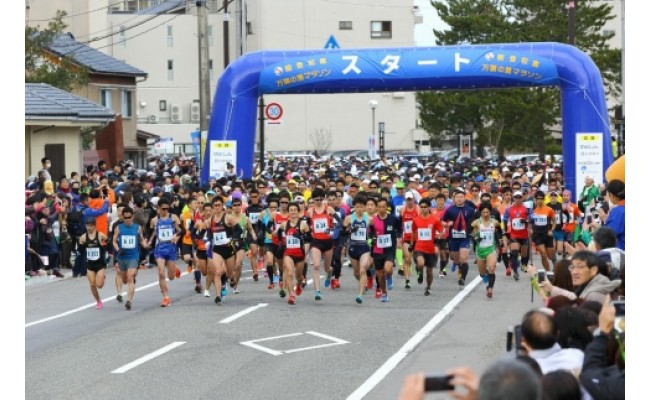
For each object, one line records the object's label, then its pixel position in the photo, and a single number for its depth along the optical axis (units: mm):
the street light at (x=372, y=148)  55550
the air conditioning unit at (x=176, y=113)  78312
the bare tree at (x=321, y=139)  79312
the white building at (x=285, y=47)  76812
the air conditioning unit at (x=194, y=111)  78750
